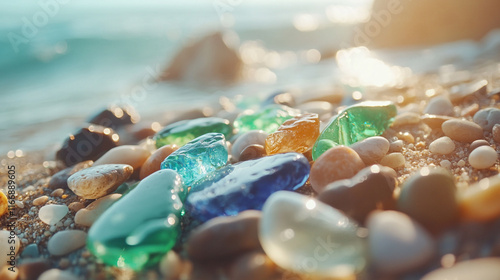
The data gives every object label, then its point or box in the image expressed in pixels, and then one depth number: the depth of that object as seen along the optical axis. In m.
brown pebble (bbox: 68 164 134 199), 0.21
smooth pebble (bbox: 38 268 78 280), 0.17
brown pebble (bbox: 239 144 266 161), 0.22
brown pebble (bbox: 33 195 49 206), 0.22
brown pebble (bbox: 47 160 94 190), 0.23
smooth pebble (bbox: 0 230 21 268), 0.19
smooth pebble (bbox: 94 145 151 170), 0.23
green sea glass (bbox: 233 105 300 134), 0.25
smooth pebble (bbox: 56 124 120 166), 0.26
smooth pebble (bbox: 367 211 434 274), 0.15
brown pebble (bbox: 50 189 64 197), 0.22
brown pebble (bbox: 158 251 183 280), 0.17
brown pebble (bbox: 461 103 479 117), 0.24
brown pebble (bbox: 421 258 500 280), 0.15
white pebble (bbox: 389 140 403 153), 0.22
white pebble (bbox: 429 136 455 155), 0.21
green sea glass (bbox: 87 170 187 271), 0.17
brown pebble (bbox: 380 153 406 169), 0.21
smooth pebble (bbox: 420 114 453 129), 0.23
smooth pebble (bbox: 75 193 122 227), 0.20
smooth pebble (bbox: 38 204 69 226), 0.20
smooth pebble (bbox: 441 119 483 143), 0.21
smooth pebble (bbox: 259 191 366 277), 0.16
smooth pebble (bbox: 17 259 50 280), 0.17
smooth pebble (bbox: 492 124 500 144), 0.21
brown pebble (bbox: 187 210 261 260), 0.16
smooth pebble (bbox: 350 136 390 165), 0.21
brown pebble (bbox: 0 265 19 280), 0.17
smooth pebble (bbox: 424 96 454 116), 0.25
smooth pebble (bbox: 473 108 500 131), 0.22
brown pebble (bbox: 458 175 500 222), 0.16
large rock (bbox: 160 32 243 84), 0.64
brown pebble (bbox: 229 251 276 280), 0.16
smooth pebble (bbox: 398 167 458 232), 0.16
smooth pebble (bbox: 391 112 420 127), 0.24
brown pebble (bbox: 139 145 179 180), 0.22
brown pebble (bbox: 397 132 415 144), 0.23
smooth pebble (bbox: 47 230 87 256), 0.18
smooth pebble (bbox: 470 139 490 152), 0.20
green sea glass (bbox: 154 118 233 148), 0.25
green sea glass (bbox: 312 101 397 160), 0.22
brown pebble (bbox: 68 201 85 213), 0.21
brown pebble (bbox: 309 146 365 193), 0.19
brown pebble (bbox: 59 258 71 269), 0.18
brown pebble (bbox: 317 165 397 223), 0.17
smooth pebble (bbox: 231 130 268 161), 0.23
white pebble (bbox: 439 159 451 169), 0.20
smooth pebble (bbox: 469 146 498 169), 0.19
